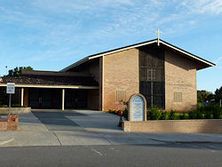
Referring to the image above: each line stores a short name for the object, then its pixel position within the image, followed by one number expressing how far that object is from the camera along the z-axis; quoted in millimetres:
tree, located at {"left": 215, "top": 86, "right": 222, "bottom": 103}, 38462
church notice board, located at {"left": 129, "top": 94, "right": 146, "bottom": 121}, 13328
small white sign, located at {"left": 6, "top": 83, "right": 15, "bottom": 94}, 12418
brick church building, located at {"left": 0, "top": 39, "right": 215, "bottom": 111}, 22491
